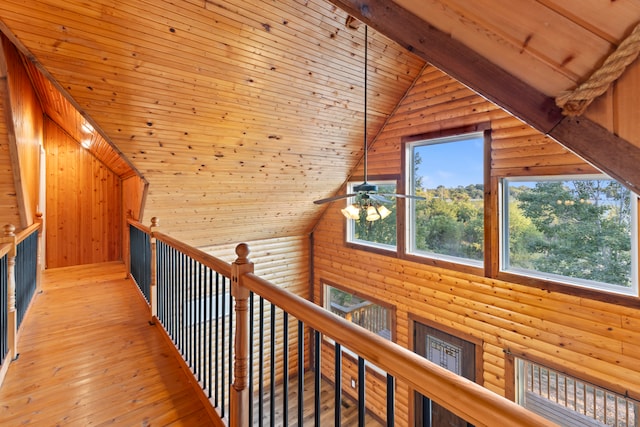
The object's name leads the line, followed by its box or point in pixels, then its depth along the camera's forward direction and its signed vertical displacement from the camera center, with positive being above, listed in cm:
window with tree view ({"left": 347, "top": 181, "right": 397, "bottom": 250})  490 -32
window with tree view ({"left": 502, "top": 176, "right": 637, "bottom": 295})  289 -22
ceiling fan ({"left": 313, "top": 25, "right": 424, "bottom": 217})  272 +11
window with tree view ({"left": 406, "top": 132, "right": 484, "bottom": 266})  389 +16
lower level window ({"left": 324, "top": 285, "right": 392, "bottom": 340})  512 -177
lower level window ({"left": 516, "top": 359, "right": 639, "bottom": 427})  323 -213
